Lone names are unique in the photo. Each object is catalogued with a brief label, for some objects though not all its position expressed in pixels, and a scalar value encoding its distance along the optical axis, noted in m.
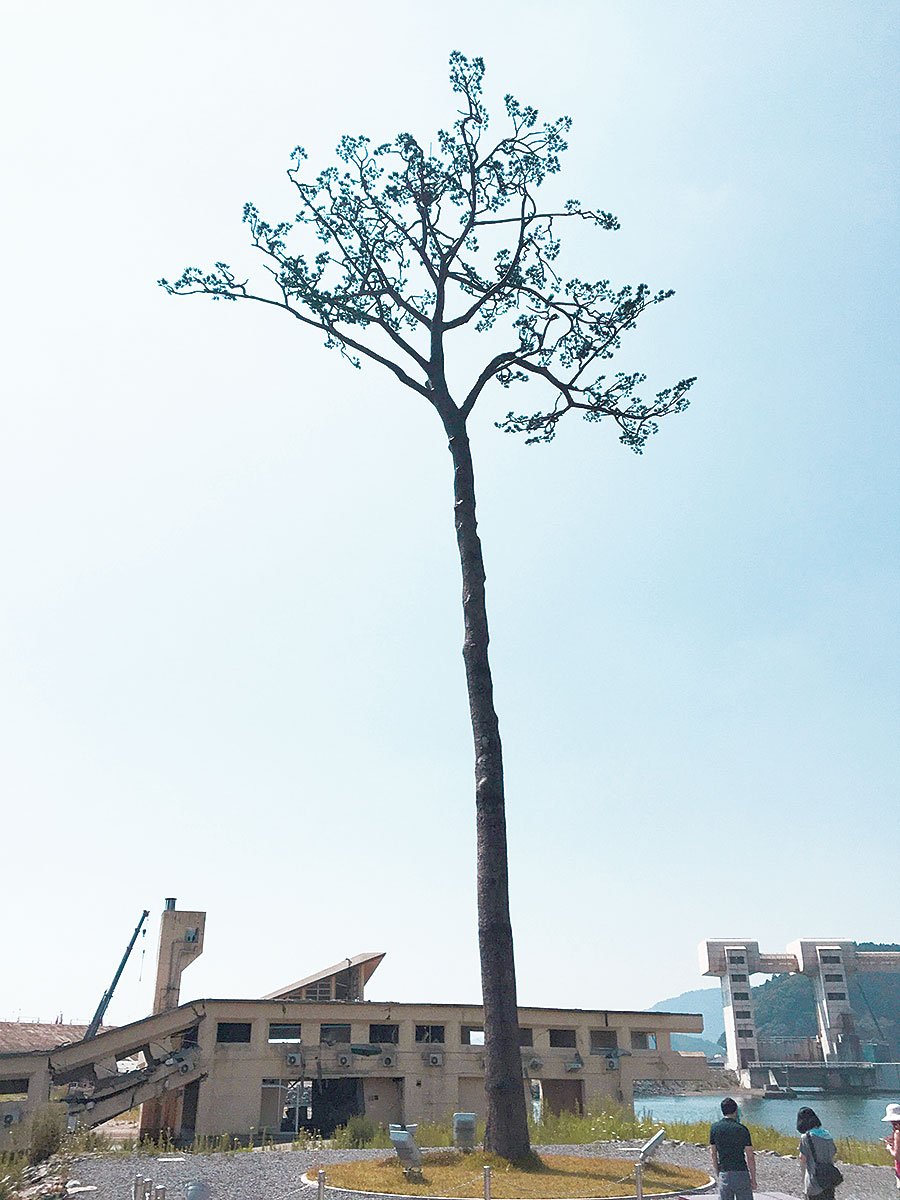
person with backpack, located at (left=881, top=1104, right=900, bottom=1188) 9.70
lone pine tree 19.84
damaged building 35.78
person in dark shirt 9.09
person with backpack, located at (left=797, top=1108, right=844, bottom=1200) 9.28
